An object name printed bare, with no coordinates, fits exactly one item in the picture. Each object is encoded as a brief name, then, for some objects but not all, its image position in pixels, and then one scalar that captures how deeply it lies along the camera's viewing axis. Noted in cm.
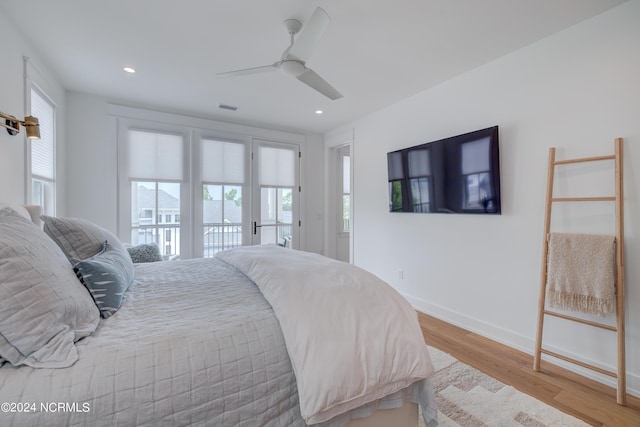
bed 85
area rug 163
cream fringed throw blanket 187
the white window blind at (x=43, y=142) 260
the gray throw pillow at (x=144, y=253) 285
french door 465
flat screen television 260
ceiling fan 171
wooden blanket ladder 181
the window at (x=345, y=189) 555
